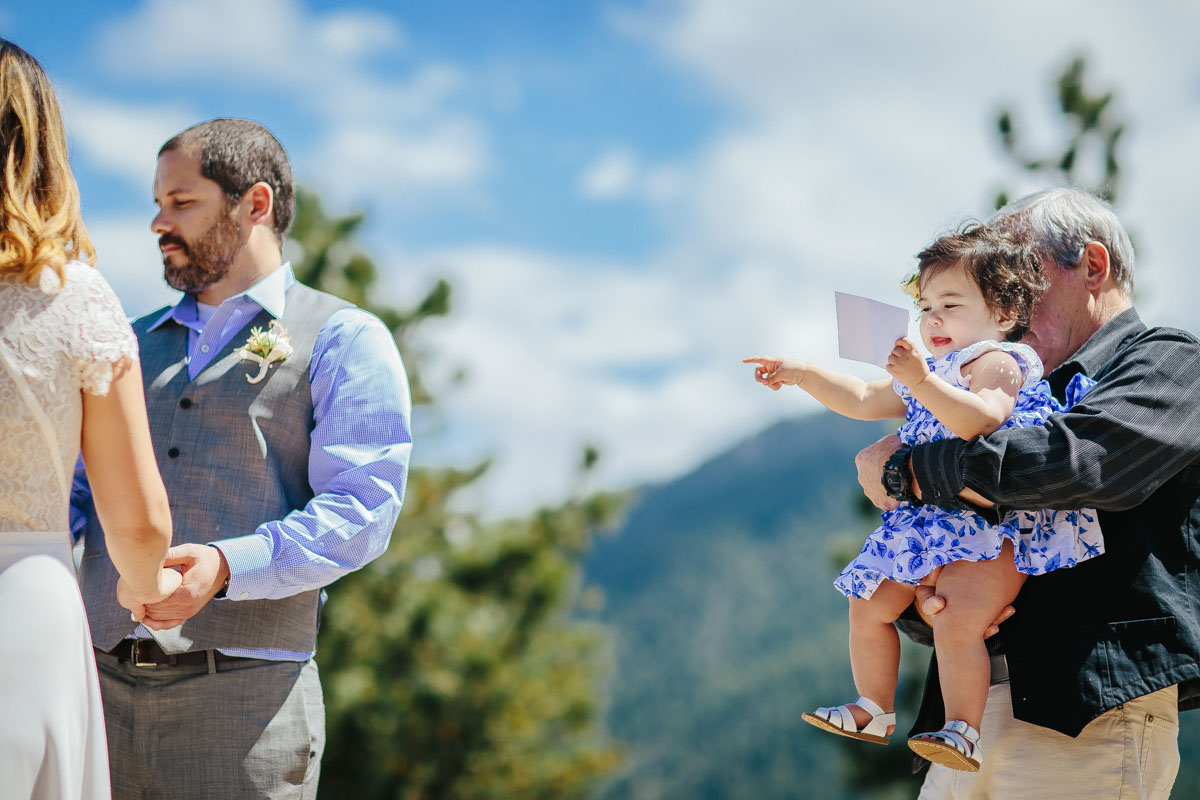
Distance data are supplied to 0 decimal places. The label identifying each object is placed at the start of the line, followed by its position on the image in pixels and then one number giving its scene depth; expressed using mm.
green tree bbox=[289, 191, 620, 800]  11953
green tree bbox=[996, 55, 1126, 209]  9828
